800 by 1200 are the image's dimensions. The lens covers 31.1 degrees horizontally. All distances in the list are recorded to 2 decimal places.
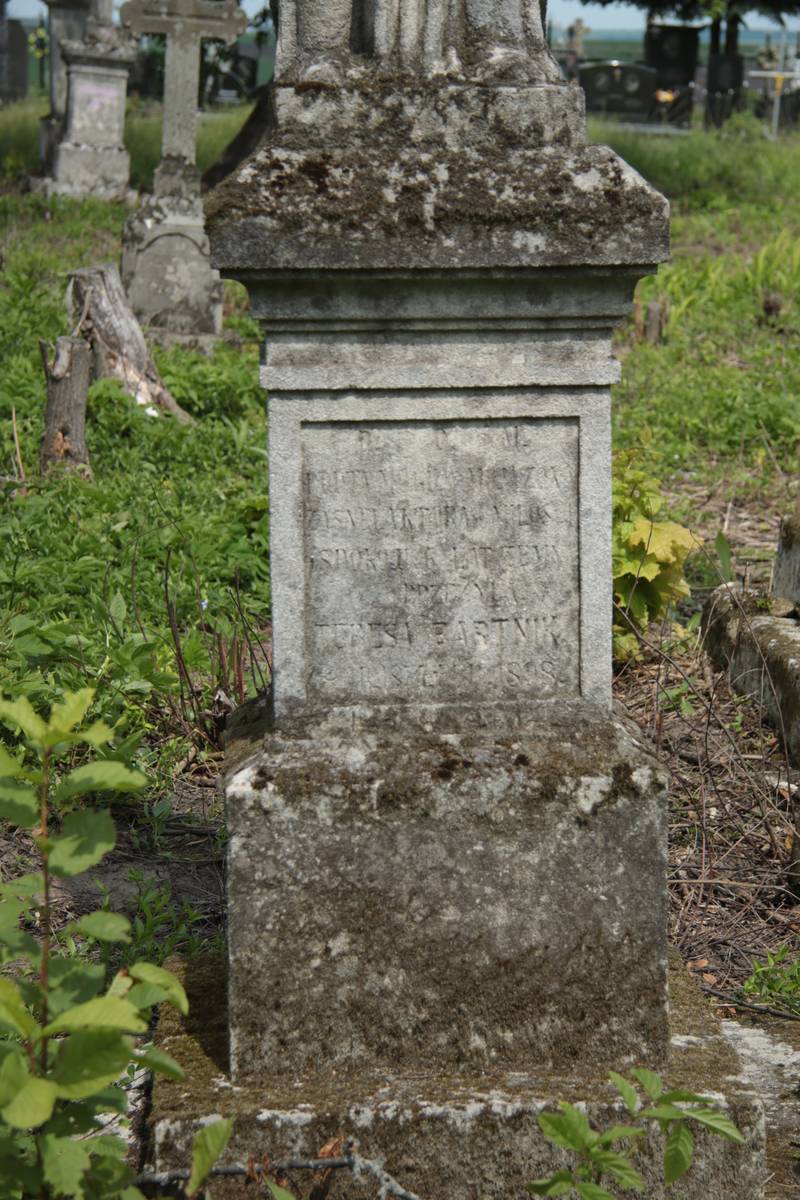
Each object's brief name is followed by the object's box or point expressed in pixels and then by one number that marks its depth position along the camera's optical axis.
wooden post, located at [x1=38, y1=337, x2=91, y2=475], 6.62
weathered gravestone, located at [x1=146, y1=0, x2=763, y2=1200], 2.38
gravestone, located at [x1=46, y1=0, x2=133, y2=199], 14.50
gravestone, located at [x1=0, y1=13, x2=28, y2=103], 28.12
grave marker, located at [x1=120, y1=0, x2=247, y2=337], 9.58
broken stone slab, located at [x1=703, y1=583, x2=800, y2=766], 4.24
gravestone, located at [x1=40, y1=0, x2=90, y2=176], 15.12
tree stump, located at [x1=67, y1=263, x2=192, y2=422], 7.45
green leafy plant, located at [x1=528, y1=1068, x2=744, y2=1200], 2.05
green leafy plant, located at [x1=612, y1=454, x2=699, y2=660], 4.86
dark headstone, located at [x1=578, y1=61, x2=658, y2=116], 26.72
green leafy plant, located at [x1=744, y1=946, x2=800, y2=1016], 3.11
